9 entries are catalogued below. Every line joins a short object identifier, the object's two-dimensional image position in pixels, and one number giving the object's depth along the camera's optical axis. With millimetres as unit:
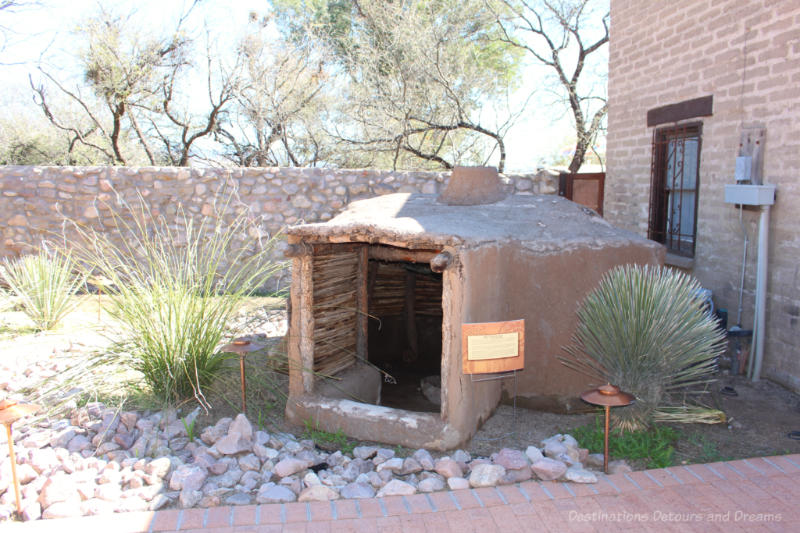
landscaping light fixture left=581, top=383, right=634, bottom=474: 3389
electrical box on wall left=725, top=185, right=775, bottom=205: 5188
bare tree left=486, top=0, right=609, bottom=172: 12281
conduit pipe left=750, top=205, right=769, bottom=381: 5242
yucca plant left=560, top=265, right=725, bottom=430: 3938
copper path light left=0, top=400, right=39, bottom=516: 3061
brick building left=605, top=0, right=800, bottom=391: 5156
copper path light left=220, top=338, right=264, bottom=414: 4152
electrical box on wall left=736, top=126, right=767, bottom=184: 5406
